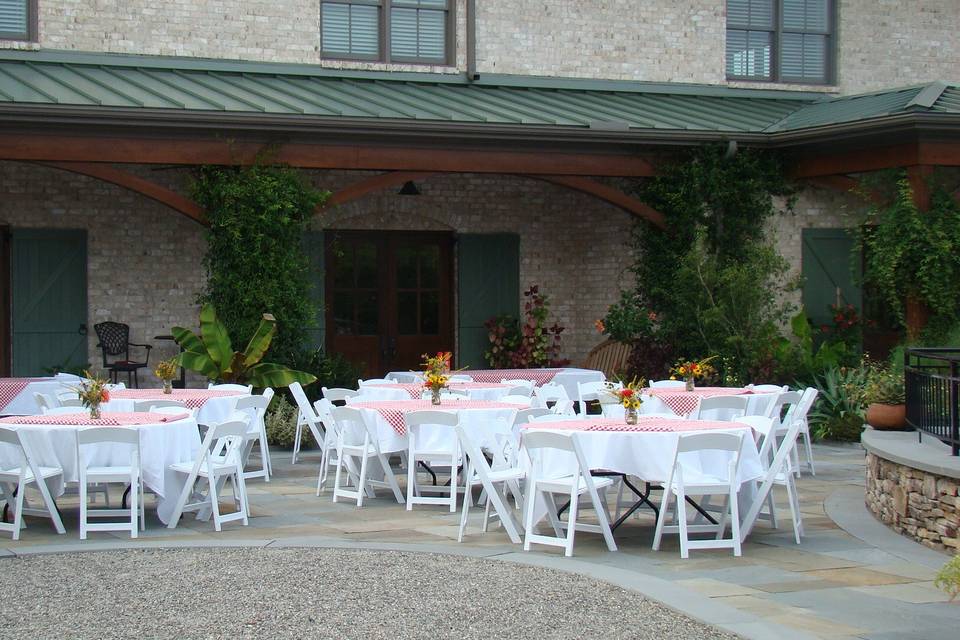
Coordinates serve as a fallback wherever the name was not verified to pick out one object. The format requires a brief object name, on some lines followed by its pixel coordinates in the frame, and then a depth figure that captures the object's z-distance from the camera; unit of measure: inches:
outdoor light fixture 685.3
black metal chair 631.8
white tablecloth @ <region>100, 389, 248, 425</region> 443.2
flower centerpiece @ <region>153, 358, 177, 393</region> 449.4
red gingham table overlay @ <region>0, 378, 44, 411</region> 518.9
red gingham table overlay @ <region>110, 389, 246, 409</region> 444.1
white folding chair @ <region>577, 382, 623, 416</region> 482.8
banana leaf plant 547.5
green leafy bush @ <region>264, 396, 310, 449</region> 527.3
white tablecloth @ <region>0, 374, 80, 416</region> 516.4
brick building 572.7
